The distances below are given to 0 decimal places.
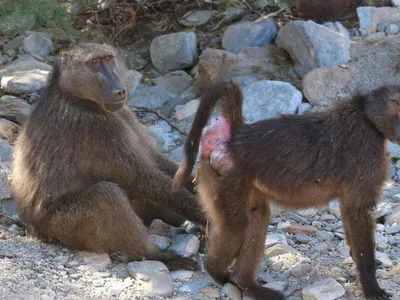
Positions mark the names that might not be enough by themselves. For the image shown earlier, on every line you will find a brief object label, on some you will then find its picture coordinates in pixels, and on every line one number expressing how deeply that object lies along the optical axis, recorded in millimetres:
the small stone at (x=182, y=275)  8227
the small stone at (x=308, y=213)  10148
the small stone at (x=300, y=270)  8172
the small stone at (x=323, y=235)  9281
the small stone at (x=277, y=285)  7922
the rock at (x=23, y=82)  13117
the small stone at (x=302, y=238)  9202
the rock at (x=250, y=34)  14406
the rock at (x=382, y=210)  9781
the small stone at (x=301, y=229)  9414
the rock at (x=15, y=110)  12070
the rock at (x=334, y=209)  10126
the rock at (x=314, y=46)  13086
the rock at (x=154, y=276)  7742
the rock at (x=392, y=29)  13689
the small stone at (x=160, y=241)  9031
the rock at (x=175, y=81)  14305
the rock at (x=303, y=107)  12420
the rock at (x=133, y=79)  13907
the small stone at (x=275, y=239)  9016
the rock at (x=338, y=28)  13727
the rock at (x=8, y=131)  11414
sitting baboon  8289
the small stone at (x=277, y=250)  8703
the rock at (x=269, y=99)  12469
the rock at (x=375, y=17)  13906
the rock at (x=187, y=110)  13225
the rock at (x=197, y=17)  15641
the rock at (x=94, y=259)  8235
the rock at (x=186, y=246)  8844
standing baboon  7305
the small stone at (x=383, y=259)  8344
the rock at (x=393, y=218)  9594
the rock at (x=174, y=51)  14711
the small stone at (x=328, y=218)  10000
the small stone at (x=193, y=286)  7918
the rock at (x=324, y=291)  7516
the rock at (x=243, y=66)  13508
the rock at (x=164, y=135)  12246
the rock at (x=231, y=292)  7723
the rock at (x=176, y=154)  11742
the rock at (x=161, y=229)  9523
